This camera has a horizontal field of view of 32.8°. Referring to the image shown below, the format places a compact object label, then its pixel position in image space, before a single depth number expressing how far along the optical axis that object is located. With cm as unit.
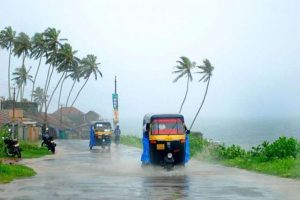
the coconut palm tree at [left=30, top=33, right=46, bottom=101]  7275
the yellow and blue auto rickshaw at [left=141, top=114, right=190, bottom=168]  2080
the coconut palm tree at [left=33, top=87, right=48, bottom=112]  13010
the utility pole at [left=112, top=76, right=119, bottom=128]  5782
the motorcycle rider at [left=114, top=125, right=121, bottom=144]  5012
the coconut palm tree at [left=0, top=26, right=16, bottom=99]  7981
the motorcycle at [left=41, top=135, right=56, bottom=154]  3557
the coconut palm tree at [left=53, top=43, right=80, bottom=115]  7144
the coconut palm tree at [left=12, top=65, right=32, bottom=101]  10356
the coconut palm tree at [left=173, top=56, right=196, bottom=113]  7619
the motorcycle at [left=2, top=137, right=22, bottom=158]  2797
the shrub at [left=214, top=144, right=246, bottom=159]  2558
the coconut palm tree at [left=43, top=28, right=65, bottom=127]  6969
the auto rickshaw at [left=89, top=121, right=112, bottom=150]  3988
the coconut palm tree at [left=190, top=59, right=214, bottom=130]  7506
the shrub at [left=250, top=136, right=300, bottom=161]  2236
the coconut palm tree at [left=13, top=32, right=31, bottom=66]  7481
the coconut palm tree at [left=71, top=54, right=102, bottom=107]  8269
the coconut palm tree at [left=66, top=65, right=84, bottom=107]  8025
